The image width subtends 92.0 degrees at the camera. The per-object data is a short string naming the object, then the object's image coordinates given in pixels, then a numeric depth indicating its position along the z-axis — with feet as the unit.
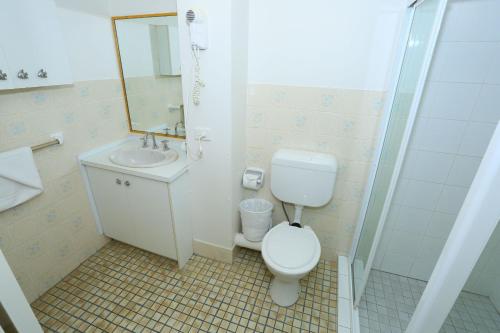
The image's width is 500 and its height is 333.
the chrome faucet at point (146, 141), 6.42
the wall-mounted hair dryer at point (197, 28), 4.12
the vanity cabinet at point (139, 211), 5.39
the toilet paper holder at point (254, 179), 5.96
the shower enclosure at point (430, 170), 3.45
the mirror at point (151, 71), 5.79
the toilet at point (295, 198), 4.90
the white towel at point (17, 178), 4.26
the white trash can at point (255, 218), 5.84
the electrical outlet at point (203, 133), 5.16
